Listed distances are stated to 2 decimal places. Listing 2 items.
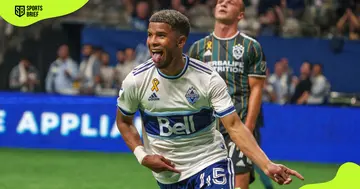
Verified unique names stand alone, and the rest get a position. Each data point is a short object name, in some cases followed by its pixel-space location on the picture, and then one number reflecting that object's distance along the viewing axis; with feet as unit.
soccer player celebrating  35.65
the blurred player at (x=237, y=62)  47.64
